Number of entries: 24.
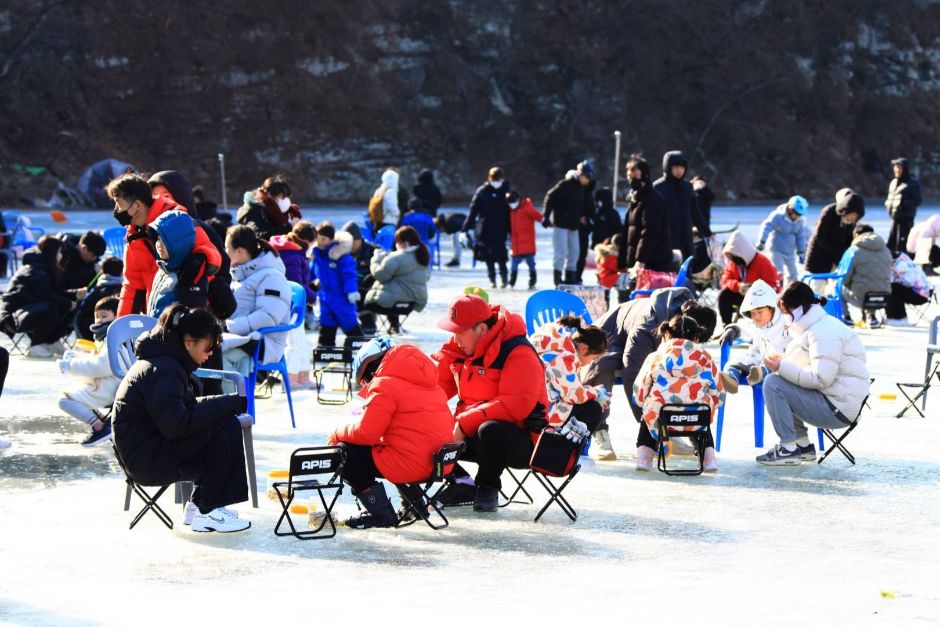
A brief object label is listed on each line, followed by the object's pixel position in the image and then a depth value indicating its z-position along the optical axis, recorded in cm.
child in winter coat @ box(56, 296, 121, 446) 1590
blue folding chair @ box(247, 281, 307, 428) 1836
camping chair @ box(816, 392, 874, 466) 1642
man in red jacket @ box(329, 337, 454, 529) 1299
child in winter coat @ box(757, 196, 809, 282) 3332
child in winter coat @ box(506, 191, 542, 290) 3745
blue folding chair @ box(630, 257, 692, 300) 2378
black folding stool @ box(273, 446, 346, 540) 1241
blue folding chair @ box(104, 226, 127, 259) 3308
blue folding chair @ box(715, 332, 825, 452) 1747
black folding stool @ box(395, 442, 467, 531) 1309
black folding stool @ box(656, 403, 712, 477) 1546
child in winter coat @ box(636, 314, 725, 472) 1576
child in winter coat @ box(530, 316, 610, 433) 1573
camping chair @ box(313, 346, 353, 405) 1984
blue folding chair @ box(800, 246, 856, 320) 2369
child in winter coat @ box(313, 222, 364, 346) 2492
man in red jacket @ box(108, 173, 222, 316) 1509
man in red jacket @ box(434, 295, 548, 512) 1386
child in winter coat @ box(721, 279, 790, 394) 1681
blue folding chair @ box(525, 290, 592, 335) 1936
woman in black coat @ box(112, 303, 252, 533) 1252
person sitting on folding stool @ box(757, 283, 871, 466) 1611
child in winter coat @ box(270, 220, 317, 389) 2489
